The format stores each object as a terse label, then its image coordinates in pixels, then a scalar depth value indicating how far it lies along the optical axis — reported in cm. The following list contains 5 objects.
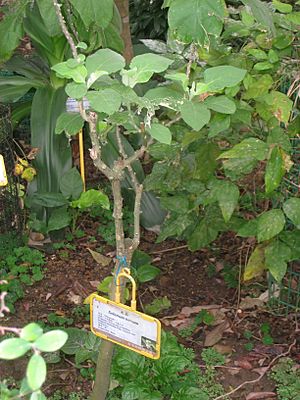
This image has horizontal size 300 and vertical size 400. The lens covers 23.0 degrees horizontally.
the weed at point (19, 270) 331
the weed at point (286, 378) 274
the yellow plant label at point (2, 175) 201
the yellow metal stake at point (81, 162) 372
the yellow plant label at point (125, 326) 202
